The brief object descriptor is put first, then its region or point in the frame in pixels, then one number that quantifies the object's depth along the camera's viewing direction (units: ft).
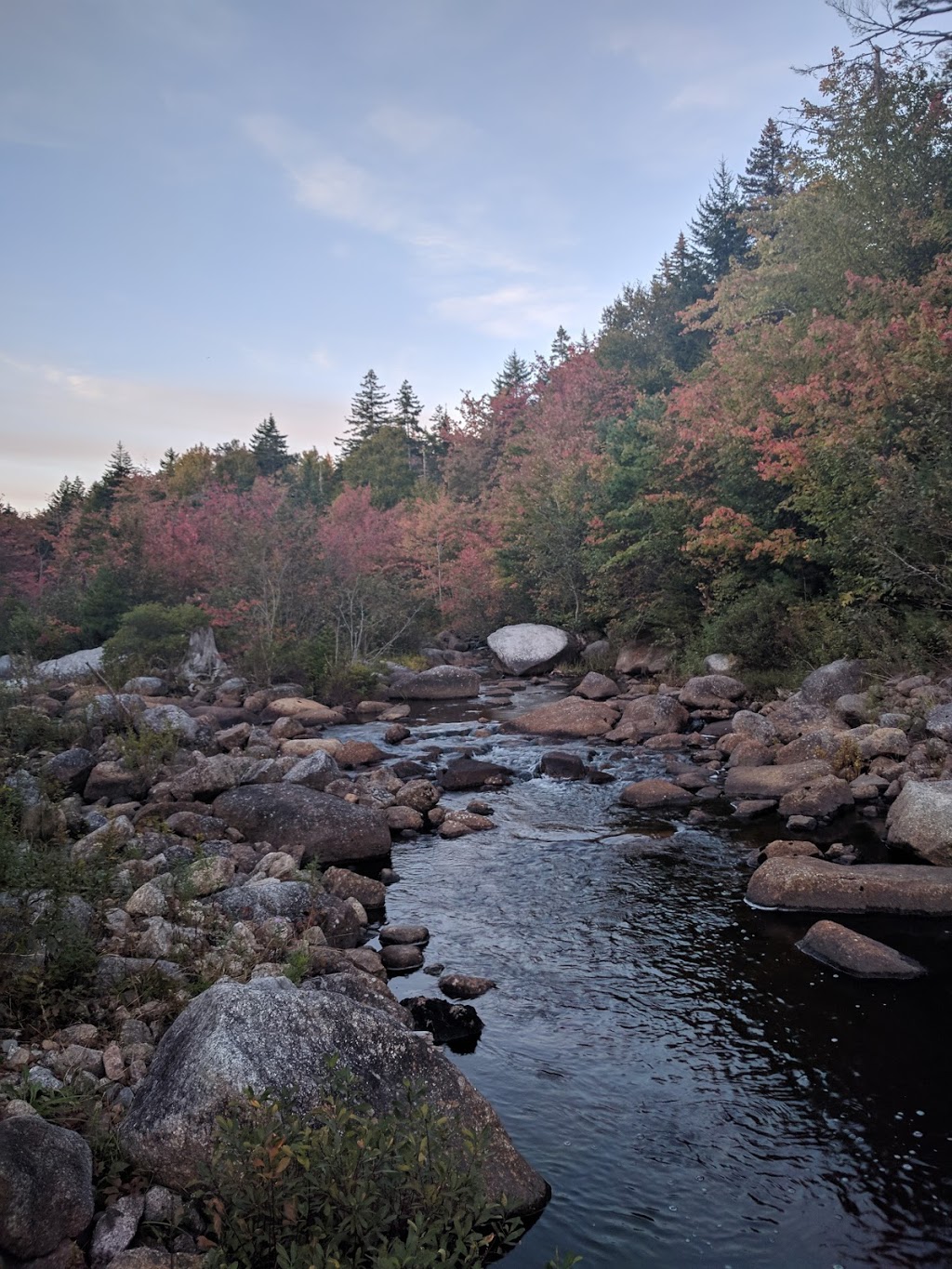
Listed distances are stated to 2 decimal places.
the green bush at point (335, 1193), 10.77
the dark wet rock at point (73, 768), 36.17
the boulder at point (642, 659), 71.92
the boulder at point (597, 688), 64.75
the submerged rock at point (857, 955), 22.81
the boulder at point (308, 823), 31.45
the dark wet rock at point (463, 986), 22.61
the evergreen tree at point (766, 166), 145.89
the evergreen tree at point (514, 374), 198.08
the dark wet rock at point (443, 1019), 20.49
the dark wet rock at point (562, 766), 44.98
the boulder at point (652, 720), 52.95
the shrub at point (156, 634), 71.41
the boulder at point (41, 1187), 10.89
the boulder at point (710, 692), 56.49
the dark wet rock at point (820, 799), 35.53
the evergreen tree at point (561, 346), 180.43
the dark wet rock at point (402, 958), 23.98
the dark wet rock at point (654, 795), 39.22
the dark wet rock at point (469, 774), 43.34
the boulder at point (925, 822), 29.68
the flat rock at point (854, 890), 26.55
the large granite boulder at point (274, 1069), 13.21
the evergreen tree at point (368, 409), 216.33
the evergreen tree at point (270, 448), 200.64
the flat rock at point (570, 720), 55.31
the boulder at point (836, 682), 48.52
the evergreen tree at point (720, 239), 128.26
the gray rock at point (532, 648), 81.87
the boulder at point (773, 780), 38.14
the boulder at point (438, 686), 71.77
